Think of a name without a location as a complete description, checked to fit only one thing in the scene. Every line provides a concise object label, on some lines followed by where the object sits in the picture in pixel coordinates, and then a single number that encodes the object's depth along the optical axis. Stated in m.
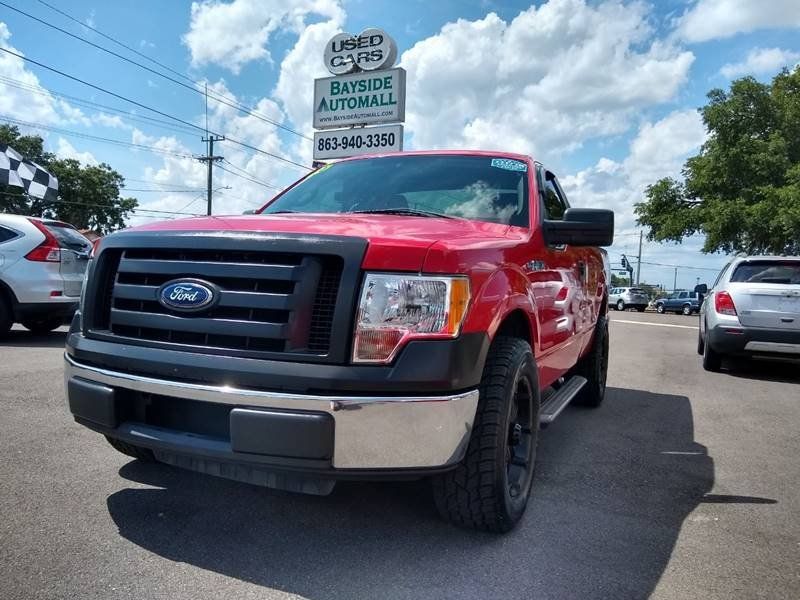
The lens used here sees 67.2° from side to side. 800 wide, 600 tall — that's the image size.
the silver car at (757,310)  6.89
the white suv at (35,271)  6.96
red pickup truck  2.01
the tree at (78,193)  46.03
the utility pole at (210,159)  39.43
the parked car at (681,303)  35.62
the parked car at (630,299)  37.22
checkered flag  11.65
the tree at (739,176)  26.52
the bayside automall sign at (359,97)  12.71
